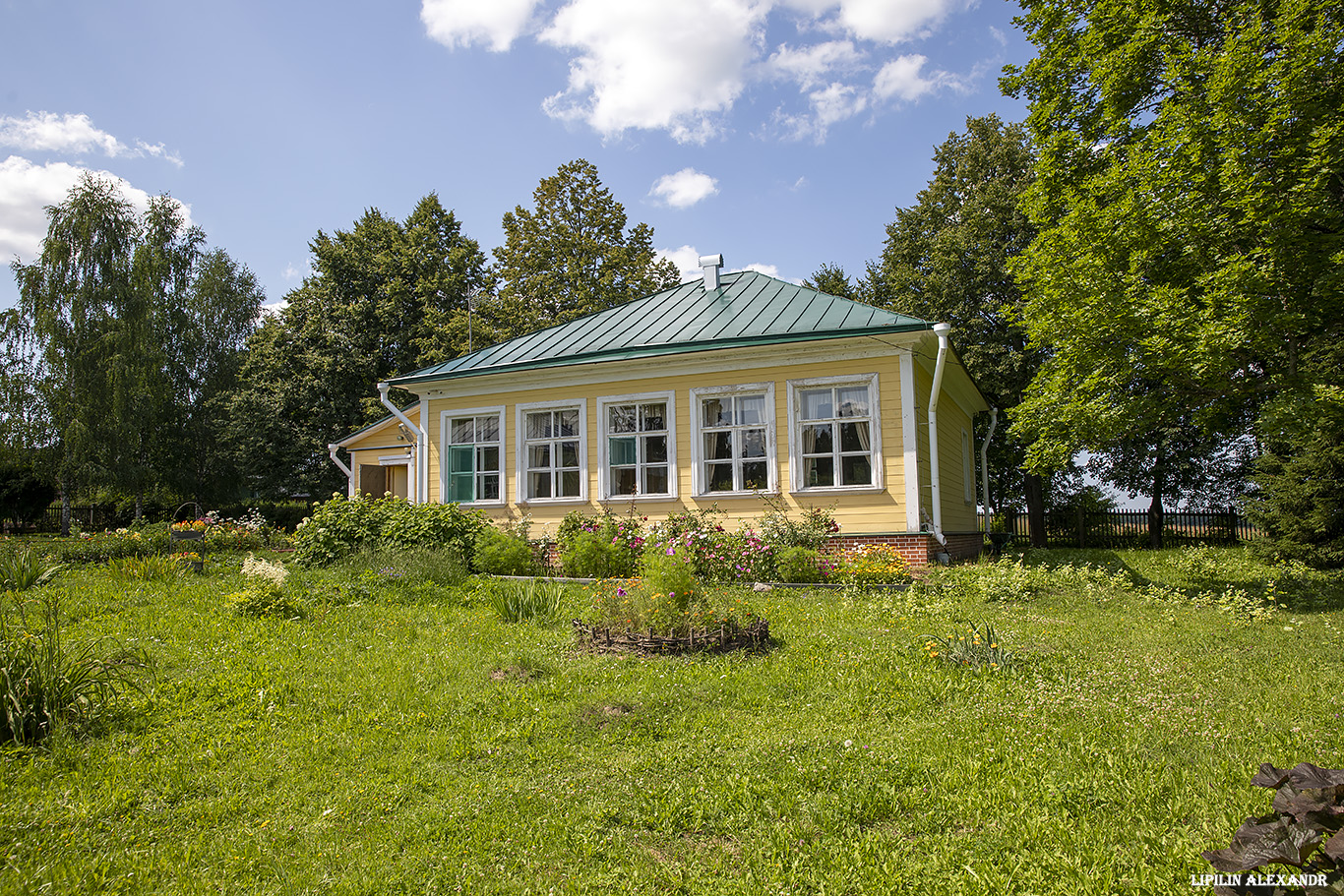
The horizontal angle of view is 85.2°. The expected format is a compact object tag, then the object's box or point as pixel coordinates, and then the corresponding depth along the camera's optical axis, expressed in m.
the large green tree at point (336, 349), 27.91
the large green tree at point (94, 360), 26.44
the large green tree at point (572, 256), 30.03
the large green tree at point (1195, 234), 9.32
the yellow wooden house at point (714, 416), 11.62
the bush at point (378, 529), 12.38
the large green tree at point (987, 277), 22.27
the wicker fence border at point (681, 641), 6.41
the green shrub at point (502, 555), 12.17
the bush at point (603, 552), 11.65
